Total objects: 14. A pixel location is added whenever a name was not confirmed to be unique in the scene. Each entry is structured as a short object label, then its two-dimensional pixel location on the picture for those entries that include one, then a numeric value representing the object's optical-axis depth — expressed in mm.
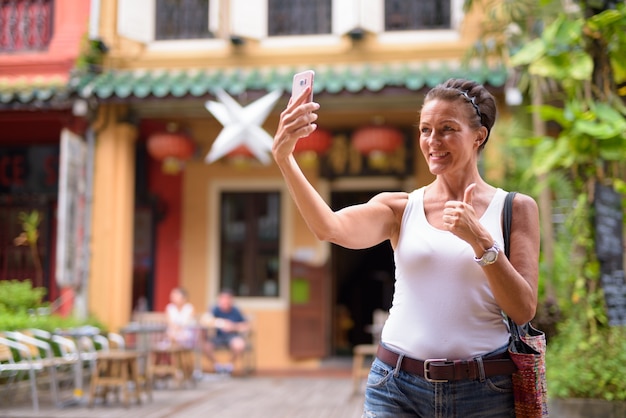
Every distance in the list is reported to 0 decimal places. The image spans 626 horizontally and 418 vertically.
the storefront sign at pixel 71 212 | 9781
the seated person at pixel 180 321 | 10688
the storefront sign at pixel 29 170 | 12031
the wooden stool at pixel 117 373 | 8047
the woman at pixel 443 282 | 2086
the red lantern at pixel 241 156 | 10569
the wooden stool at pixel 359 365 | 8922
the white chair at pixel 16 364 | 7555
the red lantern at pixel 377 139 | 10516
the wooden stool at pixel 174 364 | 9625
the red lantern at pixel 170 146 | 10805
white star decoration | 8695
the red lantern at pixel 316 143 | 10469
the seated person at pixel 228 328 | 11016
